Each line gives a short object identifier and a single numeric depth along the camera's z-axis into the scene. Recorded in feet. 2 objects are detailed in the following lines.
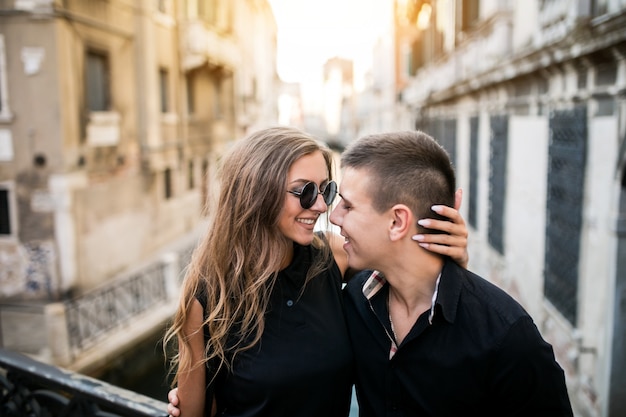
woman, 6.23
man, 4.89
